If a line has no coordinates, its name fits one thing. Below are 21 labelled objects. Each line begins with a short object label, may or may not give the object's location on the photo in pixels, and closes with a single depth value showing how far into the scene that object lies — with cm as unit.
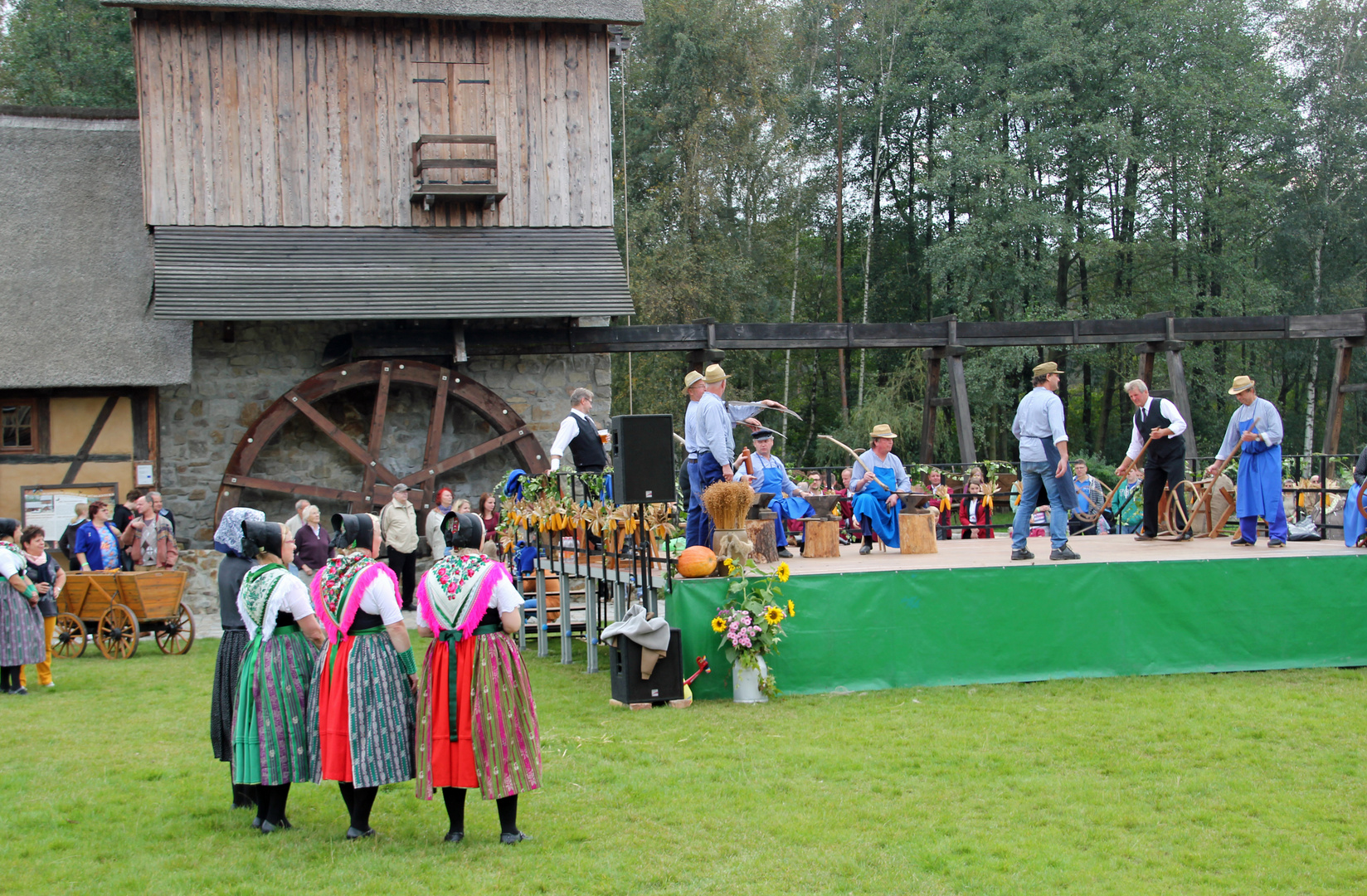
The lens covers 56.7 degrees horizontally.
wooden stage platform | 924
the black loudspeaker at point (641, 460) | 811
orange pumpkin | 852
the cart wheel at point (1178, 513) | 1100
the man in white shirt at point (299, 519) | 1218
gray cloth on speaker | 823
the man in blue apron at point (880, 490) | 1073
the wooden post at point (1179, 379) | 1736
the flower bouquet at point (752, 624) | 826
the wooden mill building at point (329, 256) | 1489
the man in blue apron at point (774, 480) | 1054
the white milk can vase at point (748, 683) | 846
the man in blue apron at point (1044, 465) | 936
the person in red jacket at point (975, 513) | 1435
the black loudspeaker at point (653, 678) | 834
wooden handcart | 1124
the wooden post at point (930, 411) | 1797
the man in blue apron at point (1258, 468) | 987
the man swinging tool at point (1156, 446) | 1053
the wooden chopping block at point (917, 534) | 1059
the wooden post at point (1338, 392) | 1875
